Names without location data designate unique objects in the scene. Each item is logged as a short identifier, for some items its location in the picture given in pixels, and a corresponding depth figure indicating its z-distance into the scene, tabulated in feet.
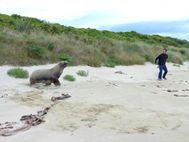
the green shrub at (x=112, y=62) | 35.62
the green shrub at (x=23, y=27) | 38.93
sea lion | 22.80
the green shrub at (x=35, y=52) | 30.53
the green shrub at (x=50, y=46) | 33.16
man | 32.39
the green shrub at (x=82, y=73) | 28.51
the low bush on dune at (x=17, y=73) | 24.73
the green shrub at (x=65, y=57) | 31.56
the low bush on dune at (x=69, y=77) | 26.15
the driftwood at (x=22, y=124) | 12.95
